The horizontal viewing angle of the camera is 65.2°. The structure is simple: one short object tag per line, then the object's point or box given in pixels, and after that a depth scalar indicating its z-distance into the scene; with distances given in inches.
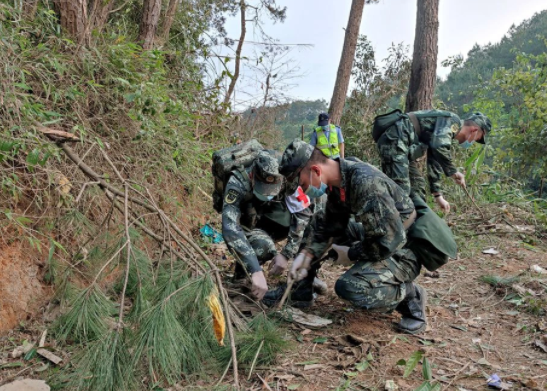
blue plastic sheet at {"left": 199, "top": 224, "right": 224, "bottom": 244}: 177.2
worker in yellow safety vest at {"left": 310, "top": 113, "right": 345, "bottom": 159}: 235.5
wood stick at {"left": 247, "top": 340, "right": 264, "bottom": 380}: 84.2
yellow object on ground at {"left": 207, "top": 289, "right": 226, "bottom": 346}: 78.0
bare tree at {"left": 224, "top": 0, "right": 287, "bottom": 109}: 277.7
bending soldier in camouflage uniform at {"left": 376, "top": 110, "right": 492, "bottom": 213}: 155.9
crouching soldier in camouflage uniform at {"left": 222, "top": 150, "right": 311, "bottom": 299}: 114.4
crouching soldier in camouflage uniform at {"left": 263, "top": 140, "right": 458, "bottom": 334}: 96.4
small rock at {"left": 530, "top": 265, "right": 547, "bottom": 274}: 153.3
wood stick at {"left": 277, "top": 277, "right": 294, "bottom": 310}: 108.9
